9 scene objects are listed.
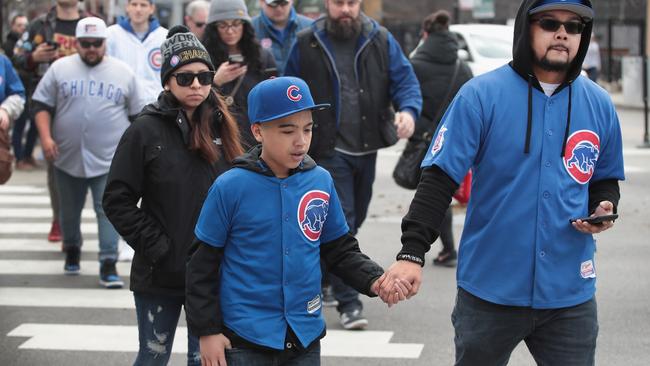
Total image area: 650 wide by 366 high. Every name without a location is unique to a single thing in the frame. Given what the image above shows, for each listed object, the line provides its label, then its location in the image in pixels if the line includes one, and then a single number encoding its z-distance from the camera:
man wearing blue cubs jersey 4.11
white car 17.73
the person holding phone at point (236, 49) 7.16
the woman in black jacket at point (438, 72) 8.85
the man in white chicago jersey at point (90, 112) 8.44
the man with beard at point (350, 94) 7.29
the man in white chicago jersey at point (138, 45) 9.38
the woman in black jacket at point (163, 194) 4.88
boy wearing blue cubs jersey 4.04
